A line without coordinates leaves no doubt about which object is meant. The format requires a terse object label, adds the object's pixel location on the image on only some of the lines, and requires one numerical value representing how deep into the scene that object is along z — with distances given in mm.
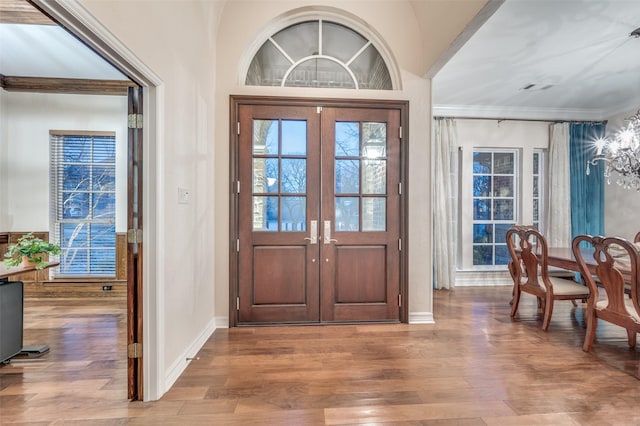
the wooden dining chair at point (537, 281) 3098
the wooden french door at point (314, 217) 3223
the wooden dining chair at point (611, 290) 2256
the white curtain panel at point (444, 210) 4879
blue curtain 5086
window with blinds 4379
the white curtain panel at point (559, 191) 5059
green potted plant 2543
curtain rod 5082
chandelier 3283
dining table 2475
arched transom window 3320
